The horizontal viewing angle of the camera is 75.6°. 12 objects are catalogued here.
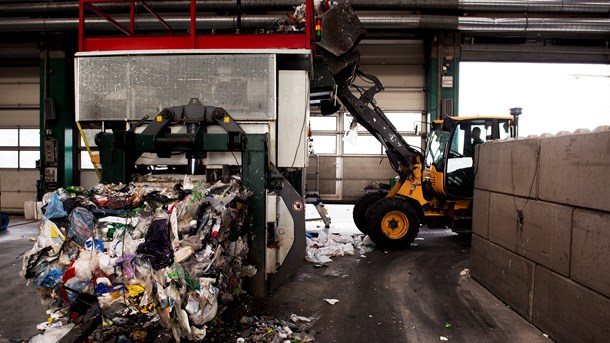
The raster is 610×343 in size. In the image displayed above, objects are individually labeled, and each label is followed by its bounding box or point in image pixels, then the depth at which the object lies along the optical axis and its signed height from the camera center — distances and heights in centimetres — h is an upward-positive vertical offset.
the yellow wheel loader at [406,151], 657 +13
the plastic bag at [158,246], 231 -55
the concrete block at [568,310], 286 -122
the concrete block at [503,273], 393 -128
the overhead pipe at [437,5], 954 +373
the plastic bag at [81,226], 244 -46
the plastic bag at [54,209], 252 -37
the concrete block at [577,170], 290 -8
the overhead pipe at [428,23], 978 +338
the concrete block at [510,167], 389 -9
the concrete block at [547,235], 332 -69
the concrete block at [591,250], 285 -68
